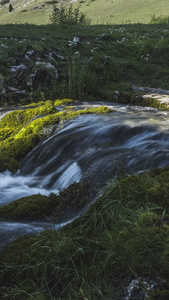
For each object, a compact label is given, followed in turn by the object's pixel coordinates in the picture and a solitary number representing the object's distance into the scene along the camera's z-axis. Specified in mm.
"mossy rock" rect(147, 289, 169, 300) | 2090
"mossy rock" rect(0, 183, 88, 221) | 3967
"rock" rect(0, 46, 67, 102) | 11234
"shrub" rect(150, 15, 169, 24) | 27411
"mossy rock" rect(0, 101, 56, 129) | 8438
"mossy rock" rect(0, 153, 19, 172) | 6287
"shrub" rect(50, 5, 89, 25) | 25922
